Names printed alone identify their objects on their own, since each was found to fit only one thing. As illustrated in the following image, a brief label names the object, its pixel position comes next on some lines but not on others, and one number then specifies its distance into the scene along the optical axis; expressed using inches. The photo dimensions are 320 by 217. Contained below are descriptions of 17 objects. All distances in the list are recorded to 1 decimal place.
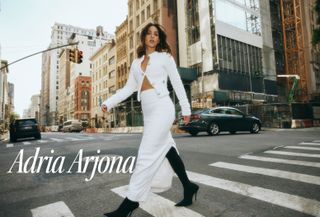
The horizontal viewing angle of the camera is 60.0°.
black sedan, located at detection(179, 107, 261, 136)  532.7
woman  103.3
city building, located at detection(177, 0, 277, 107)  1321.4
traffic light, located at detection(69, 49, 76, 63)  672.4
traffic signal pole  625.0
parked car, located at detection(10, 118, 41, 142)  740.0
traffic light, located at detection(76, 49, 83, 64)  672.7
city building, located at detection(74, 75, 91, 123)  3533.5
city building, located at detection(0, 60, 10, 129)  3549.7
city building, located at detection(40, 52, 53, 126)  5979.3
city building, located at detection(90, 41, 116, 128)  2260.1
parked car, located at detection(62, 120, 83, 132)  1786.4
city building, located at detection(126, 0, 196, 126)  1374.9
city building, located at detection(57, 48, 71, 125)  4401.6
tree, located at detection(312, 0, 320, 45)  819.4
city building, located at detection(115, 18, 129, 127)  1914.6
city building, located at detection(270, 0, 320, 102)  1699.1
